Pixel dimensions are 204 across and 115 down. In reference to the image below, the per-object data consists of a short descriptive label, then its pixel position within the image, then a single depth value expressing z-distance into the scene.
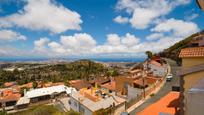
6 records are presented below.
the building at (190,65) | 4.60
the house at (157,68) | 23.08
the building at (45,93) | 32.26
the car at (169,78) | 18.38
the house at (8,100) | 31.56
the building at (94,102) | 15.84
